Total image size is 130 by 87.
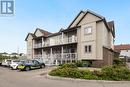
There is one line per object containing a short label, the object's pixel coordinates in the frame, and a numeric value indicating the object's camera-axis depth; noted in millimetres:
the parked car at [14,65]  14022
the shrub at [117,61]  15154
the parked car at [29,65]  12271
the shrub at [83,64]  12651
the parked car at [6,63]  16815
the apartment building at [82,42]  13316
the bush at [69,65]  8720
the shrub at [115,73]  6872
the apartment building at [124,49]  35871
